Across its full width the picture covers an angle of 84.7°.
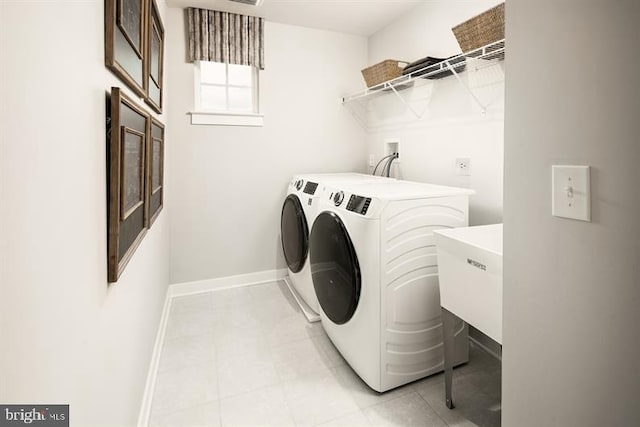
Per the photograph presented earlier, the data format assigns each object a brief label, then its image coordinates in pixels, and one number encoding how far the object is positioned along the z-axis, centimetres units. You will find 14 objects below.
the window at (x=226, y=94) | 291
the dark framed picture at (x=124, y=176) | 90
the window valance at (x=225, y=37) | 276
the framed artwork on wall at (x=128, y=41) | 91
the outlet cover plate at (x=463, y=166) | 223
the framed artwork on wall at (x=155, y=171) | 148
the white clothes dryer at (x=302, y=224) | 246
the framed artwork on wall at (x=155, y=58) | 151
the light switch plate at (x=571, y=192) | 69
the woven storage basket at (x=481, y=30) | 170
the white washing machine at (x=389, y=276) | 164
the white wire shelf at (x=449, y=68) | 178
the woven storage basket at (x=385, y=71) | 262
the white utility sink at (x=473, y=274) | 126
